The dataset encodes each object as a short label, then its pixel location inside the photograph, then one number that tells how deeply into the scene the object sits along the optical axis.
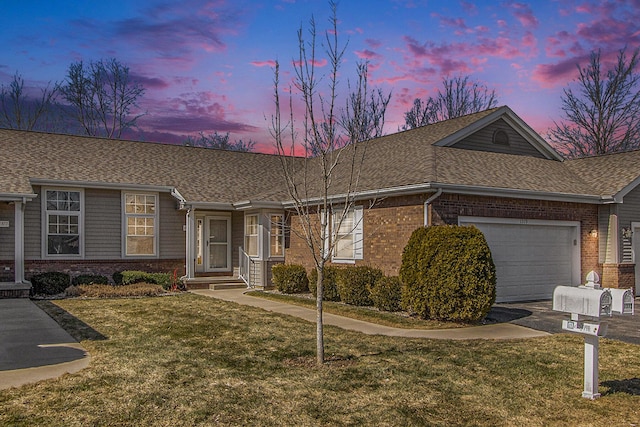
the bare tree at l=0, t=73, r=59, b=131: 37.25
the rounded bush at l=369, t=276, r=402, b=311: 12.95
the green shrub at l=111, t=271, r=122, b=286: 18.06
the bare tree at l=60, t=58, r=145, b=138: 37.59
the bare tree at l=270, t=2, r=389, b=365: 7.98
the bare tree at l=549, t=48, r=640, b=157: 35.03
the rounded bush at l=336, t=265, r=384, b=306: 14.12
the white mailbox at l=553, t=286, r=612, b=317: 6.04
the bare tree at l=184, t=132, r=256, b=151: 49.28
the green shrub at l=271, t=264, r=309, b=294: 17.20
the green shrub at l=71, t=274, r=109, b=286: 17.55
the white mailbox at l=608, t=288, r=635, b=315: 6.08
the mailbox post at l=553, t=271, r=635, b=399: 6.08
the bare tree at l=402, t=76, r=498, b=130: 40.78
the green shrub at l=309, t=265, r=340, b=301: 15.22
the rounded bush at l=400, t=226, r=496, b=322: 11.28
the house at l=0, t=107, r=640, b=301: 14.54
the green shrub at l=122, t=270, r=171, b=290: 17.84
